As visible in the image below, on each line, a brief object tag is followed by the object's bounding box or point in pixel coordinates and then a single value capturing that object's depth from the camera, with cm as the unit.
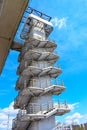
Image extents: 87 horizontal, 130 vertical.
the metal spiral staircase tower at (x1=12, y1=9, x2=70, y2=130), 1783
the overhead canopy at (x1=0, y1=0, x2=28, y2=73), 607
